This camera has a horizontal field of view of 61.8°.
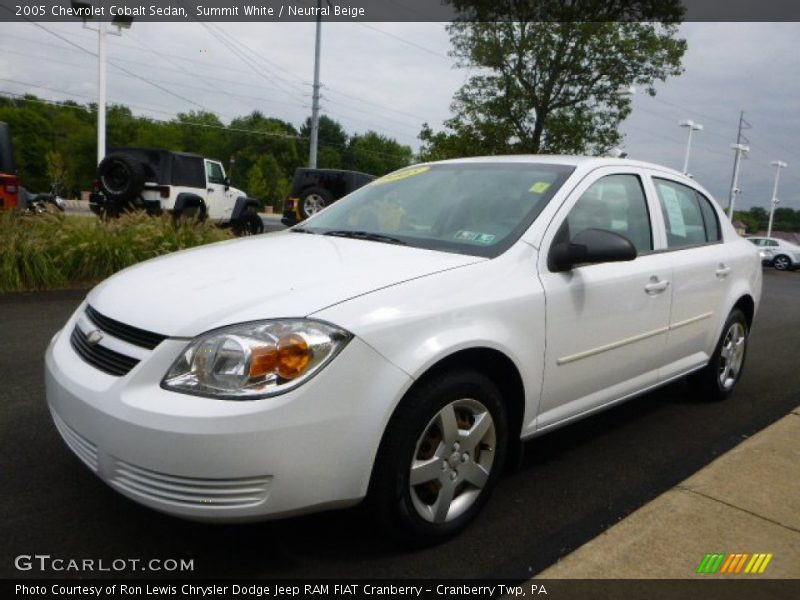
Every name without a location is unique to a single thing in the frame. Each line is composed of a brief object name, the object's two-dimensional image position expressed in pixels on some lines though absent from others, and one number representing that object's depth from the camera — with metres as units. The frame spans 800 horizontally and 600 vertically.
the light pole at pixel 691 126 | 35.89
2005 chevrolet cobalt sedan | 2.13
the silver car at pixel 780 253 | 31.38
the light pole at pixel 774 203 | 57.28
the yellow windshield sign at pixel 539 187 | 3.22
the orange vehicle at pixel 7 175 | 9.19
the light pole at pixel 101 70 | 20.12
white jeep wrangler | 13.79
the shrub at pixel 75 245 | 7.52
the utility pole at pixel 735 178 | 46.65
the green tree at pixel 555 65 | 18.98
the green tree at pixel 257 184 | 68.81
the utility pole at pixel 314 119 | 27.34
